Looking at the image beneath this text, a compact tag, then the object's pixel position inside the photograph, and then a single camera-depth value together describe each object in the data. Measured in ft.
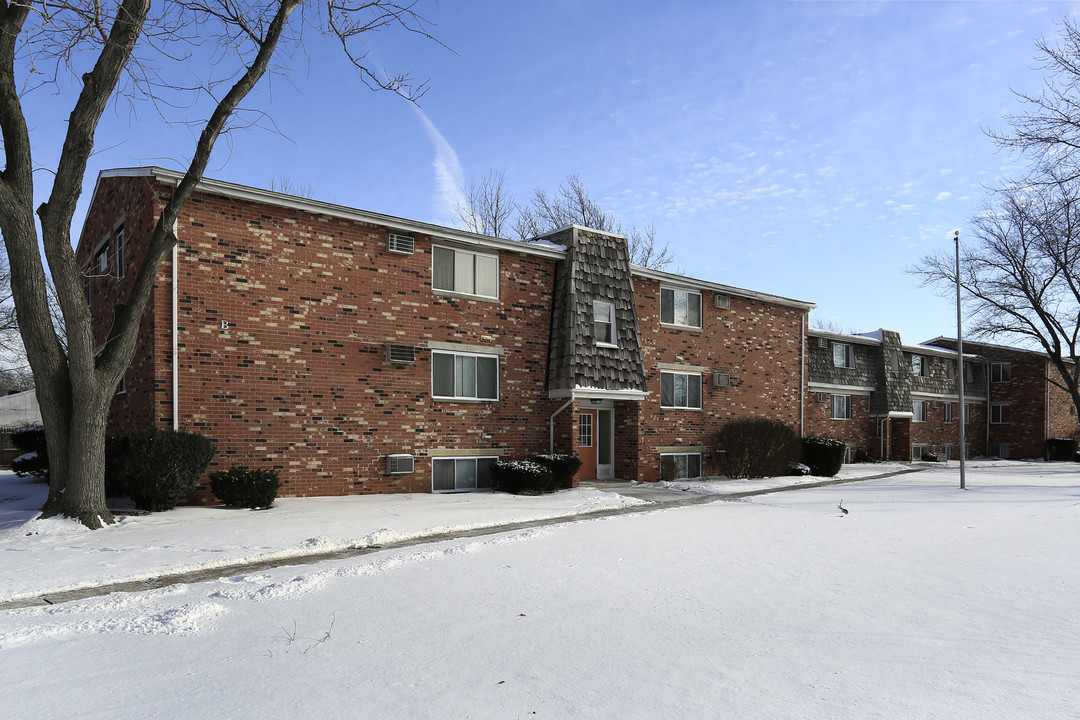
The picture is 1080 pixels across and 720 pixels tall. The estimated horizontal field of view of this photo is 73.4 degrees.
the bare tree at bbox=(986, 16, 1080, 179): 60.03
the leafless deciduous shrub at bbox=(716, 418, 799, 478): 69.62
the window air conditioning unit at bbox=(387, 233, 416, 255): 51.29
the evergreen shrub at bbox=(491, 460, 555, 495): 52.90
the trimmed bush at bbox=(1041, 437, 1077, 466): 121.08
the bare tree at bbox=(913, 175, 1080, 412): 109.19
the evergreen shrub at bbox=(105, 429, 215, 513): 38.11
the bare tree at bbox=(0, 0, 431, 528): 33.32
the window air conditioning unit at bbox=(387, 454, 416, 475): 50.26
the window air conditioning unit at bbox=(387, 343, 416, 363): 50.31
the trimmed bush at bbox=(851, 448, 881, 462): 98.73
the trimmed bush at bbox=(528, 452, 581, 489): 55.42
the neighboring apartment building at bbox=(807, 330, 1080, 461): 96.78
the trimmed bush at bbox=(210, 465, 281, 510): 41.39
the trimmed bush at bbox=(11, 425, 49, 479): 51.70
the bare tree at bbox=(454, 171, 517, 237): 113.80
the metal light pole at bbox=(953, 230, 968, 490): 65.31
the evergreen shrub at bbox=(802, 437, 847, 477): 76.02
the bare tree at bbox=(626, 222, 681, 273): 123.24
